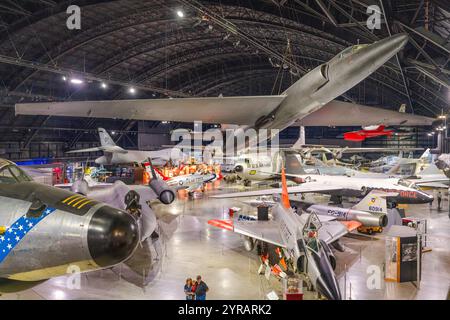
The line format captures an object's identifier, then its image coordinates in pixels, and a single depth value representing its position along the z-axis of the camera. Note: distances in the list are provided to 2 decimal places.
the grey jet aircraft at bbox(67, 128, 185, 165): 33.35
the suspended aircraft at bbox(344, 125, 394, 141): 36.86
